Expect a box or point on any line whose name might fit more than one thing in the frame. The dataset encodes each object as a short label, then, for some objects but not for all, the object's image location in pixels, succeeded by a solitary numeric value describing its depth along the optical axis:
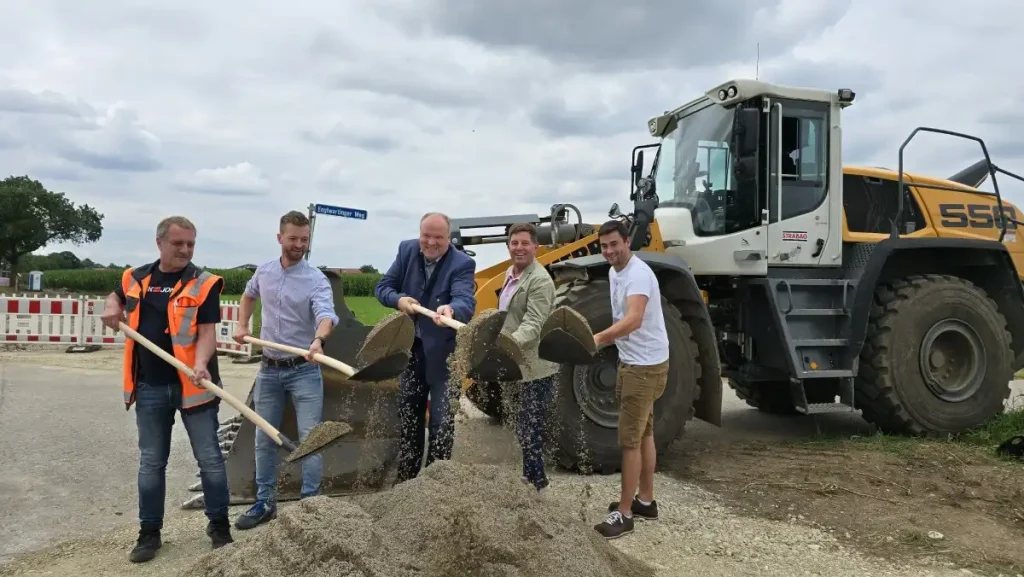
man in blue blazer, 4.35
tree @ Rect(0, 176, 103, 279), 46.16
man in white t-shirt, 4.12
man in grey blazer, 4.24
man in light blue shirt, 4.15
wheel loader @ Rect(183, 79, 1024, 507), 5.52
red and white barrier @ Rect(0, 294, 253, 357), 12.95
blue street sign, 7.79
